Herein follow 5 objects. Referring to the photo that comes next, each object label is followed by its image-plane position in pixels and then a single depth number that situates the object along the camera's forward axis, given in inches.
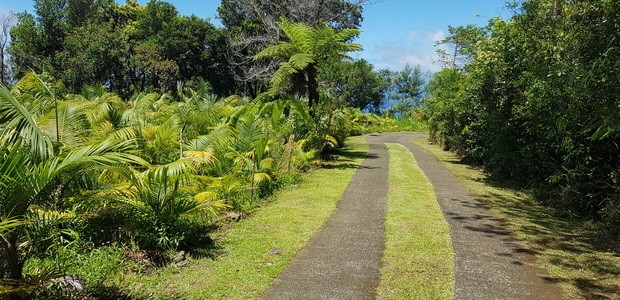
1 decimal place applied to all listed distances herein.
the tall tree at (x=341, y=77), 516.1
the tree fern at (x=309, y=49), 506.0
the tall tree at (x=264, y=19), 786.2
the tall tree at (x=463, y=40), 476.1
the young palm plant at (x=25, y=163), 133.6
